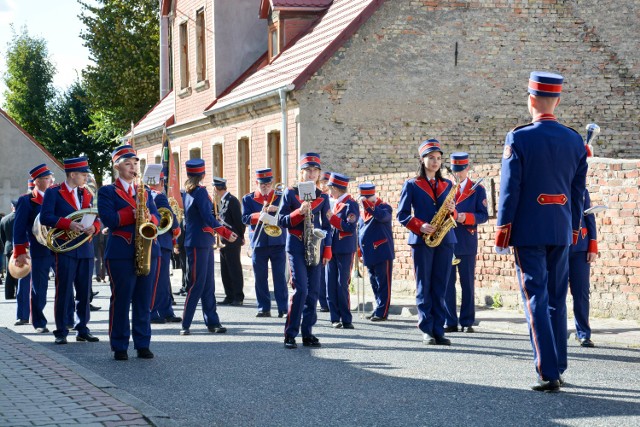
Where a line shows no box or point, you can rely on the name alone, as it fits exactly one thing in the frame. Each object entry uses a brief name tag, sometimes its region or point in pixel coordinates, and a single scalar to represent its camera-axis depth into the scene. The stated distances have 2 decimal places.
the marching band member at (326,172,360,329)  14.79
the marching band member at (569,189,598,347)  11.66
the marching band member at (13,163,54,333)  14.42
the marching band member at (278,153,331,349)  11.78
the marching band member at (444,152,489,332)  13.57
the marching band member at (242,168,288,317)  16.39
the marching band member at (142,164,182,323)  13.69
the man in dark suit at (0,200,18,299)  20.00
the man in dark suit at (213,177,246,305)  18.44
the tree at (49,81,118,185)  68.44
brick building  24.62
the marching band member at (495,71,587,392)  8.53
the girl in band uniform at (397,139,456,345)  12.11
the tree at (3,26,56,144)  81.19
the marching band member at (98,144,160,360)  11.20
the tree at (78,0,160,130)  44.00
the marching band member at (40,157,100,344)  12.81
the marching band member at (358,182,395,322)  15.49
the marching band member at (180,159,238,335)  13.93
